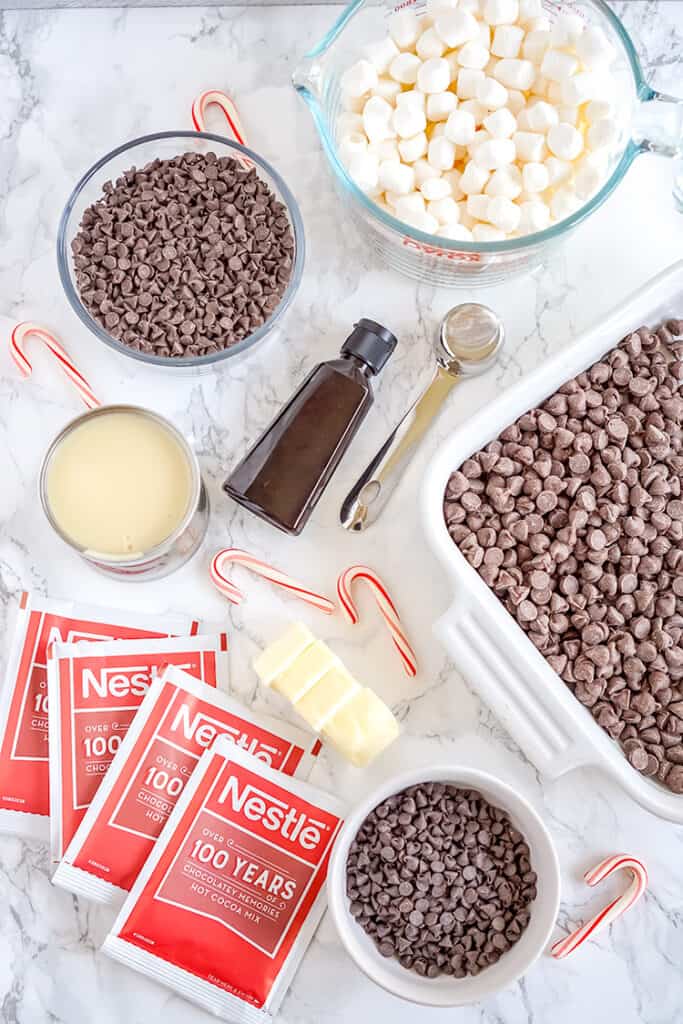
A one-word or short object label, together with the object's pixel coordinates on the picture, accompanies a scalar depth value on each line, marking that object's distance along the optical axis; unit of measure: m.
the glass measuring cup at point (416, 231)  1.14
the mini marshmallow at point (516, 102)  1.19
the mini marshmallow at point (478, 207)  1.17
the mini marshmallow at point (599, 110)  1.15
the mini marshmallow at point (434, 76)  1.17
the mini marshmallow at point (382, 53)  1.20
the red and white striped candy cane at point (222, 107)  1.34
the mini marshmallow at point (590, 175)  1.16
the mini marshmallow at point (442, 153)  1.18
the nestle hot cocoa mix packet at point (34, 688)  1.27
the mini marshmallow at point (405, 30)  1.20
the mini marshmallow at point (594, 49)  1.15
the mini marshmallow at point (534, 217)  1.17
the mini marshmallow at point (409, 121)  1.18
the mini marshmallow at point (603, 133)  1.14
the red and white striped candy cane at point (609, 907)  1.22
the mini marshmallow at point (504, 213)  1.16
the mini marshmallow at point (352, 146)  1.18
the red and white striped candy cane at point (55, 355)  1.29
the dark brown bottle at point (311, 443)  1.25
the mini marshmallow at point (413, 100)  1.18
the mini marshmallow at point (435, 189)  1.18
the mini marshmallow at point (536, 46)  1.18
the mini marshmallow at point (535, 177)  1.16
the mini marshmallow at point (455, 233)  1.17
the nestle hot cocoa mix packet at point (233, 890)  1.23
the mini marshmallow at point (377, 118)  1.19
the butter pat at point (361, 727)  1.19
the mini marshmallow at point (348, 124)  1.21
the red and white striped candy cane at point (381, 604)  1.26
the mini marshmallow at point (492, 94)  1.16
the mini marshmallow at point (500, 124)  1.16
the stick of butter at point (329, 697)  1.19
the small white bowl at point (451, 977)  1.12
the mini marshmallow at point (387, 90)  1.20
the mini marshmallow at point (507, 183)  1.16
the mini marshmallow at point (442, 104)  1.18
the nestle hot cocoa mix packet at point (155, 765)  1.25
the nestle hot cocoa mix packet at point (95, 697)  1.26
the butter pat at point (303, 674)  1.20
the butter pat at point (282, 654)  1.20
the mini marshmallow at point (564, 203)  1.17
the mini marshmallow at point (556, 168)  1.17
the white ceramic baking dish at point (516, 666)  1.16
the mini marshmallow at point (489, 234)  1.17
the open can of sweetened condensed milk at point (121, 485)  1.21
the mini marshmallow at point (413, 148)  1.19
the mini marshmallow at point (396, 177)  1.18
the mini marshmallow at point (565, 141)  1.14
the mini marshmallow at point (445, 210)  1.18
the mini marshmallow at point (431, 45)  1.18
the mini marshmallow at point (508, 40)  1.18
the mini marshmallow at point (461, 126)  1.17
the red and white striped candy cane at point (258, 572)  1.27
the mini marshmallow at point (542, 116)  1.16
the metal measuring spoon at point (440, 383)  1.27
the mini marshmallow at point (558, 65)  1.15
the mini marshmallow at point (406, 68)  1.19
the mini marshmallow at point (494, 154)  1.16
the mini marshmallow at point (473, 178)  1.17
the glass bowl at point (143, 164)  1.25
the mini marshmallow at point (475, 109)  1.18
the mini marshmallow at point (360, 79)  1.19
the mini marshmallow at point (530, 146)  1.16
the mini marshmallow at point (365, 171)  1.18
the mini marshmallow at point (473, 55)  1.17
